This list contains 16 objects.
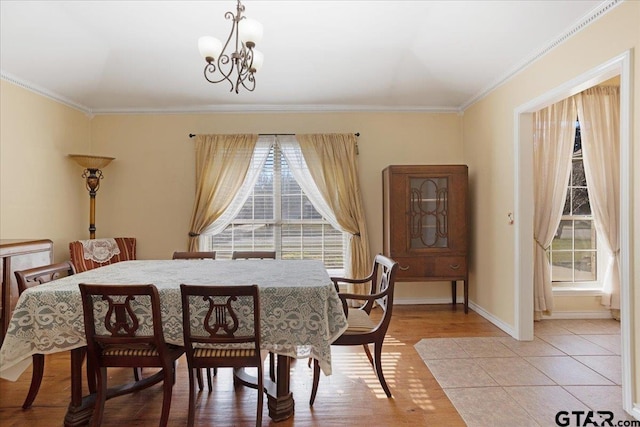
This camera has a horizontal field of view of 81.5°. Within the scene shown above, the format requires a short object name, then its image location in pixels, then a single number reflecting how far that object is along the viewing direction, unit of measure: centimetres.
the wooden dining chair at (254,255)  342
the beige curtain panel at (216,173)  453
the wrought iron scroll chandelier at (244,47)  217
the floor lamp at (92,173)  415
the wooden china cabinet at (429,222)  423
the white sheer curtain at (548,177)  402
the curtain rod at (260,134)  462
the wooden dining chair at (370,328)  236
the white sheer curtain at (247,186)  458
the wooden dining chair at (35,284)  219
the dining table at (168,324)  199
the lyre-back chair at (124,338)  192
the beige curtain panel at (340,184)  456
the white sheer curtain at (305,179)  460
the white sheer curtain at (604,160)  396
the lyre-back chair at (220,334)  194
